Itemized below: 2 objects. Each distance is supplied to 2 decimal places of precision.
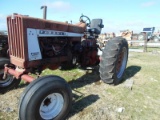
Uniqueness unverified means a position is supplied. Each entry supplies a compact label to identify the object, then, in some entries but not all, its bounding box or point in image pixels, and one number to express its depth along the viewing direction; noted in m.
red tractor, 1.75
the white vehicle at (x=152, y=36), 11.78
